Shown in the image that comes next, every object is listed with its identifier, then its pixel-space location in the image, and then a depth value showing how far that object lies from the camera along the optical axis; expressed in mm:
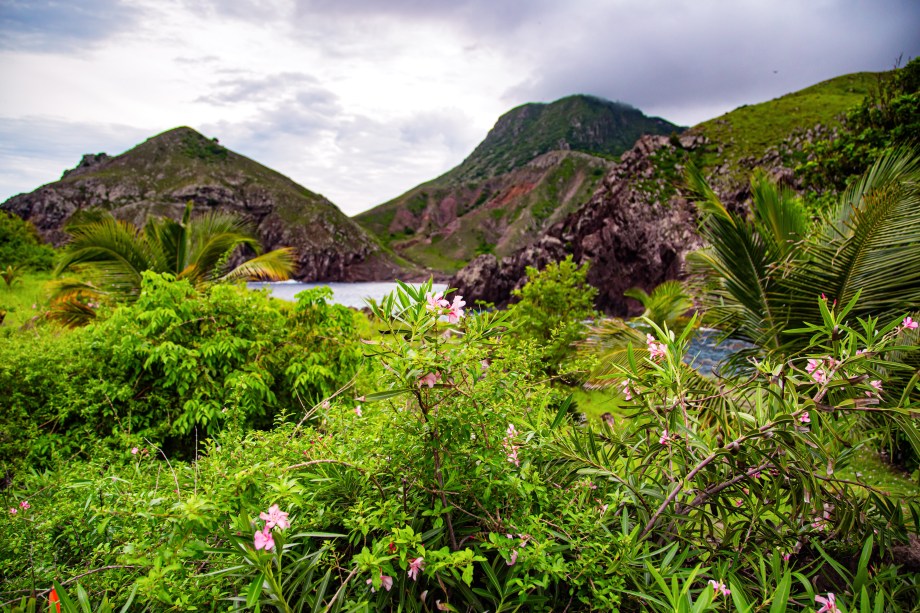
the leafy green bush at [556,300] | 9766
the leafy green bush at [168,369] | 4320
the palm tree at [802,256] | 3902
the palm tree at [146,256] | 7785
